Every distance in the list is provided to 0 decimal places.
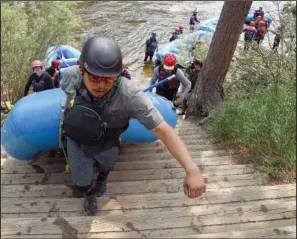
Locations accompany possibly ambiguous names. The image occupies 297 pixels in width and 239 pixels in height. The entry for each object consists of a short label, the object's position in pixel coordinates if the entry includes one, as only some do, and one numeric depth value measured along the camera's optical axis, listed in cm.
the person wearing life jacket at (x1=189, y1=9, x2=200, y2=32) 1943
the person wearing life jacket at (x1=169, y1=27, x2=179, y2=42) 1605
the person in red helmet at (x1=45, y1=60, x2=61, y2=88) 718
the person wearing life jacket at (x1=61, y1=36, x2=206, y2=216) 205
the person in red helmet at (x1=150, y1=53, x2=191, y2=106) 538
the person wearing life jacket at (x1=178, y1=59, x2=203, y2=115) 693
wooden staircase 236
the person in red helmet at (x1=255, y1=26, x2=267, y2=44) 1369
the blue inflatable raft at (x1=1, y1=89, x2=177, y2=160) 336
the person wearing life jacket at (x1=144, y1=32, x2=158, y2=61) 1431
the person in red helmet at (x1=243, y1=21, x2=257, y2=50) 1378
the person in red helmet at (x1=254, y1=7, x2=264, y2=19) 1723
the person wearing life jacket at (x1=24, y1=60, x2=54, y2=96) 606
